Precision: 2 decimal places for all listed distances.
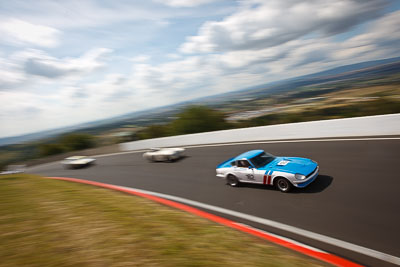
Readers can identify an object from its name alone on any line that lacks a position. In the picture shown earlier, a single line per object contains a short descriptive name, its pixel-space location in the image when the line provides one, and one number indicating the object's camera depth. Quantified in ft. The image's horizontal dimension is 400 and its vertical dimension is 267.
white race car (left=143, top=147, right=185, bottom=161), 41.01
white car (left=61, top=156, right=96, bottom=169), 54.03
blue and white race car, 19.71
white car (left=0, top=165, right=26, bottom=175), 62.16
